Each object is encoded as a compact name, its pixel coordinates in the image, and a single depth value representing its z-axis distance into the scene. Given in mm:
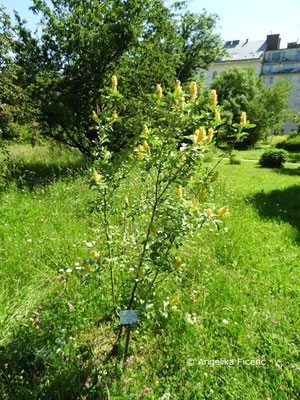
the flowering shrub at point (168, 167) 1562
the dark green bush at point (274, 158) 11520
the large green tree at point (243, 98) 23844
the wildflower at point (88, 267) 1657
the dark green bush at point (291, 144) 17942
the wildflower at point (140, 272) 1669
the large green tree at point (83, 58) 6977
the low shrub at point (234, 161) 12812
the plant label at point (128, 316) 1622
